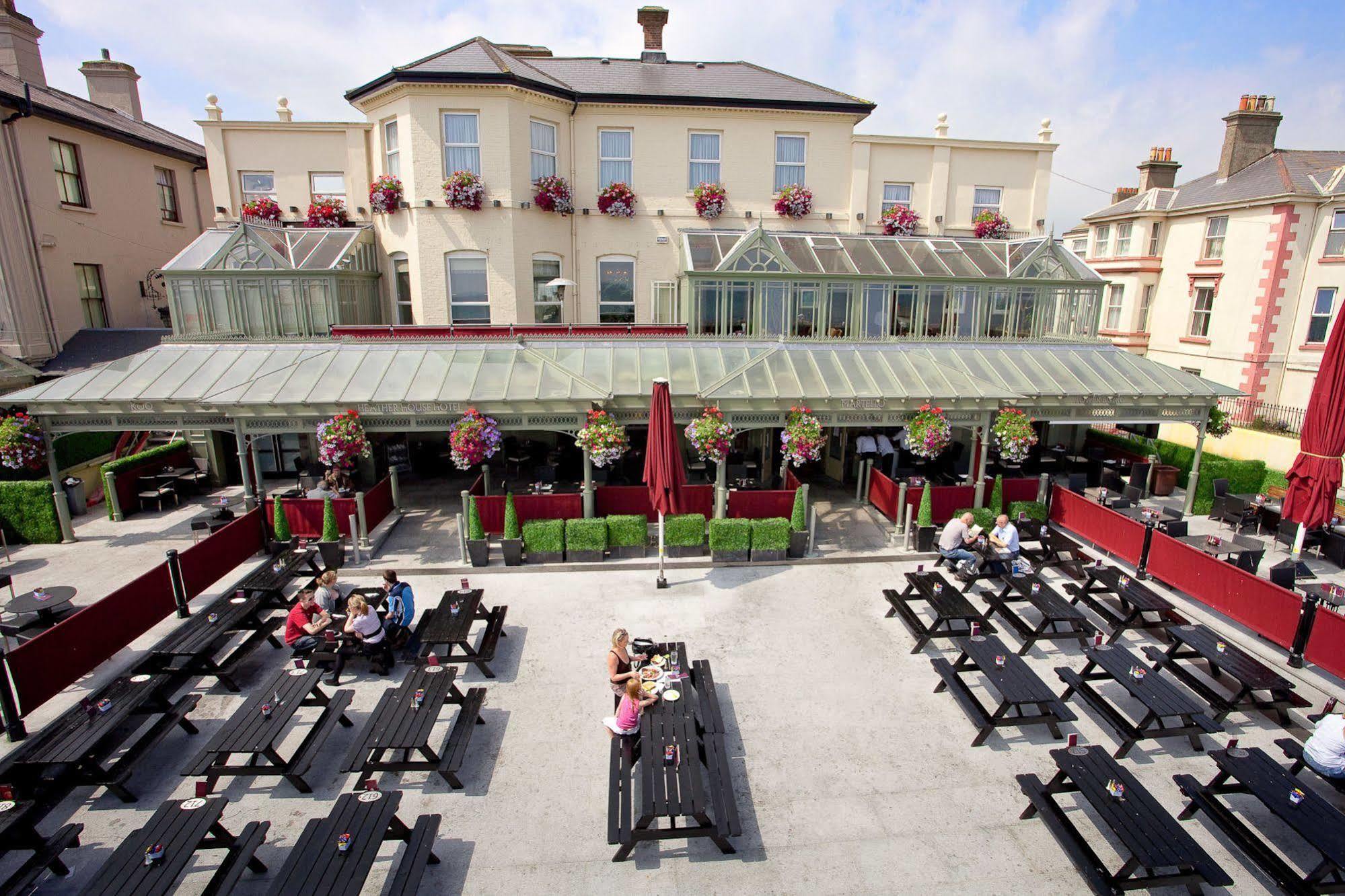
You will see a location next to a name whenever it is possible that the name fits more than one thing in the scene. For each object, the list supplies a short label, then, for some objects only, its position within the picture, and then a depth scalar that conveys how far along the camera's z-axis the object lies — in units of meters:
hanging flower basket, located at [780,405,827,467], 13.72
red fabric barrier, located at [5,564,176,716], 8.34
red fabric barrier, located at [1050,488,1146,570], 12.86
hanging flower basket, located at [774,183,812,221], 20.34
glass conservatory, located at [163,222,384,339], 17.27
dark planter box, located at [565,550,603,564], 13.59
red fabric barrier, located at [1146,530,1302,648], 9.73
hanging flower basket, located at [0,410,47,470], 13.62
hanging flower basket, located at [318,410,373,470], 13.50
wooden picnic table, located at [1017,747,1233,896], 5.81
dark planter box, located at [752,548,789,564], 13.73
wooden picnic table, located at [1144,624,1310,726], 8.32
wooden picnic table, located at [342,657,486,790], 7.30
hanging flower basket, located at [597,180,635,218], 19.56
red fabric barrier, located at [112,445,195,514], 16.42
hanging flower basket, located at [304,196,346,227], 19.84
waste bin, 16.31
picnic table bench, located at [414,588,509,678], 9.66
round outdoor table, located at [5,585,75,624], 10.11
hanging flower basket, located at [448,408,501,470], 13.58
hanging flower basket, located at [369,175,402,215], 18.53
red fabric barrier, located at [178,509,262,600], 11.59
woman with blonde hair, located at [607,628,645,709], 8.34
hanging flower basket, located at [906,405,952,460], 14.06
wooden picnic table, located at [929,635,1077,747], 8.08
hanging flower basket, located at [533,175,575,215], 18.84
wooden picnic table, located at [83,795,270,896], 5.55
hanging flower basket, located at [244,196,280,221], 19.95
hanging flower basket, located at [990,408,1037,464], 14.45
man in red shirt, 9.91
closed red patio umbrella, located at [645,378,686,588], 12.51
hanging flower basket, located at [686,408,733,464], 13.56
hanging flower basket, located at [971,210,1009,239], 21.11
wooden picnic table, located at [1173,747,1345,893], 5.96
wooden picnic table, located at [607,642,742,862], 6.49
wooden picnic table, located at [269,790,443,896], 5.59
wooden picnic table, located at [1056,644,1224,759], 7.91
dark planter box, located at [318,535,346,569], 13.23
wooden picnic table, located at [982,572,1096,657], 10.12
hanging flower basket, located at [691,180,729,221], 19.92
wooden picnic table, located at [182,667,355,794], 7.21
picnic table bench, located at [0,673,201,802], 6.96
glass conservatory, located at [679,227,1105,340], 17.08
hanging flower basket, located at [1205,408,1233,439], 16.28
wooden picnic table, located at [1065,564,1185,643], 10.42
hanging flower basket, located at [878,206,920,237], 20.83
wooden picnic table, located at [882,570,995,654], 10.27
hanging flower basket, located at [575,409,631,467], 13.63
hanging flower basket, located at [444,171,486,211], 17.86
